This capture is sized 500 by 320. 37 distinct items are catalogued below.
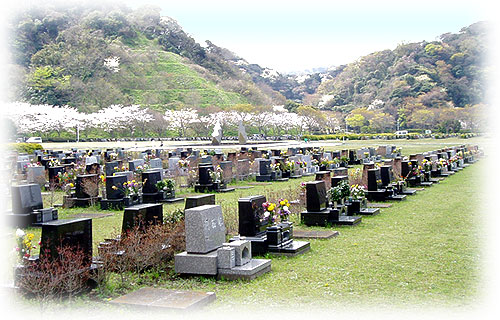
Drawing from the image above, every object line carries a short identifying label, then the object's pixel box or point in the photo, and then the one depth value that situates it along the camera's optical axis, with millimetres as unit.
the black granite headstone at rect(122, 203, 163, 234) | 9586
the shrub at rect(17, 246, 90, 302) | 7031
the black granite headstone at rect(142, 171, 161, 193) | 17906
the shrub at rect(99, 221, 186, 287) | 8258
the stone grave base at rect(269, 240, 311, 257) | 10031
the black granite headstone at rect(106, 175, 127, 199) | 16688
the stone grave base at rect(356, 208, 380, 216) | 14735
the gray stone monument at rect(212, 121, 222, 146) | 58531
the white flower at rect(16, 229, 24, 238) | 7781
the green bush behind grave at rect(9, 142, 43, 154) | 38594
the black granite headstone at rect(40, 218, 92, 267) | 7398
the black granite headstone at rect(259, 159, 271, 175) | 25359
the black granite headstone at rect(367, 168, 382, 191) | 17609
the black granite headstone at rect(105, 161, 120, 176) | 22030
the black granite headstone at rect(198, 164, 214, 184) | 20891
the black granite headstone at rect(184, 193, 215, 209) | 10609
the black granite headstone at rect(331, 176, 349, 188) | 15242
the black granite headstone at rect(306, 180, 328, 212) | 13203
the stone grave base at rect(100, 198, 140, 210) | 16547
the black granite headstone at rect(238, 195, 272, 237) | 10344
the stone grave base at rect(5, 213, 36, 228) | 13656
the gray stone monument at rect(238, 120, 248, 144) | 58838
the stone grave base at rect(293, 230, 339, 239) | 11781
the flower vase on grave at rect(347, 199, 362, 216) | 14484
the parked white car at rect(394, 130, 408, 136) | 92188
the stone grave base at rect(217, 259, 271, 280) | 8320
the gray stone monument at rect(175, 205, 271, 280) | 8406
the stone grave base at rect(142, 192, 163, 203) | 17781
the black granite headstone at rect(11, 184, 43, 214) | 13883
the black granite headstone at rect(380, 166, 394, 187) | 18281
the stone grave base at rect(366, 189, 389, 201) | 17594
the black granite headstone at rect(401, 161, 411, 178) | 21498
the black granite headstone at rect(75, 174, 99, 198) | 17094
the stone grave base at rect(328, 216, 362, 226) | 13219
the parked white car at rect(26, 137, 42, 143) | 63719
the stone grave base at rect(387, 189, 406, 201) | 17609
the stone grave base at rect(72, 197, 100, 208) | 17109
